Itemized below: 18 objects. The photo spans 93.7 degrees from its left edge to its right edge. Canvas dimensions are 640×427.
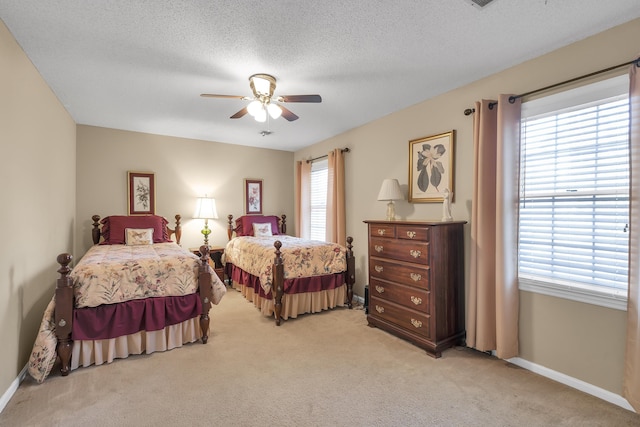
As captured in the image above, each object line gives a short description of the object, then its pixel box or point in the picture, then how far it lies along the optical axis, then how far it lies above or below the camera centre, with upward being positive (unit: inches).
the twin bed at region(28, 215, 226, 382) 91.7 -32.9
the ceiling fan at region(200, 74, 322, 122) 105.0 +40.4
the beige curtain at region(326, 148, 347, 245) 180.5 +7.1
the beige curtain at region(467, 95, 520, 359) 98.4 -6.5
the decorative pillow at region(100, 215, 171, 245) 163.8 -8.3
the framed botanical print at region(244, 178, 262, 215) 222.2 +11.3
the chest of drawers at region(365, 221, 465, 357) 106.4 -26.9
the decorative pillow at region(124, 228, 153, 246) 163.2 -14.1
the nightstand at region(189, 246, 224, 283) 195.3 -31.9
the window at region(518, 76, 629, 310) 80.2 +4.9
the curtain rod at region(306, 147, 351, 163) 179.9 +37.0
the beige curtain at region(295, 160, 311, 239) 221.8 +9.1
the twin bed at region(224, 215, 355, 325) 138.3 -31.8
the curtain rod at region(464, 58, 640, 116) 76.6 +38.0
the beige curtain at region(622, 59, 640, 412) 72.8 -10.8
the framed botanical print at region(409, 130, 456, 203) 122.5 +19.3
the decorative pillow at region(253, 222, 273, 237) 204.7 -12.9
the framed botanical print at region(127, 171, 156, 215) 183.2 +11.2
